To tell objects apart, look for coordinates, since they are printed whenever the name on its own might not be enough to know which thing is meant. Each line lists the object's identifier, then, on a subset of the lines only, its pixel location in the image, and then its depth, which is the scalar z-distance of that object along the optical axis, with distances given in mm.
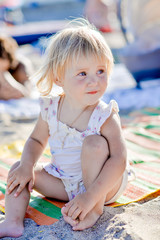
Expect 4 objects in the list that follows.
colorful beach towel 1180
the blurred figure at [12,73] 2358
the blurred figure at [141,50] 2438
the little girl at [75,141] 1063
